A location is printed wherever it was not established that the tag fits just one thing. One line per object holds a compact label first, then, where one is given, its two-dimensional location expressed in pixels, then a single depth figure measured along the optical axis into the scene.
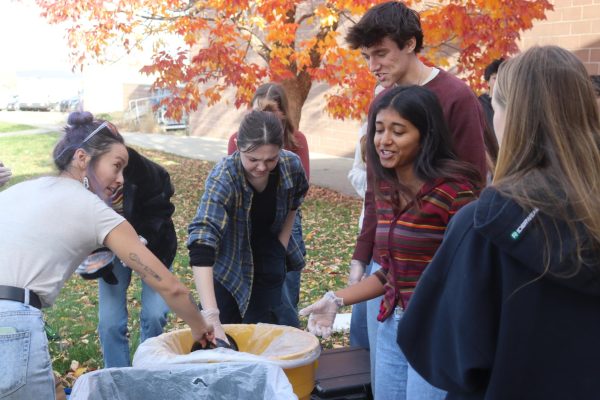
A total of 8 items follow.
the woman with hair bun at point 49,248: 2.12
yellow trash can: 2.62
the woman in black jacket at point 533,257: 1.32
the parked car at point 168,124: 21.50
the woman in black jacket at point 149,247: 3.42
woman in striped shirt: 2.26
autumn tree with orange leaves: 6.34
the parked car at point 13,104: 32.81
